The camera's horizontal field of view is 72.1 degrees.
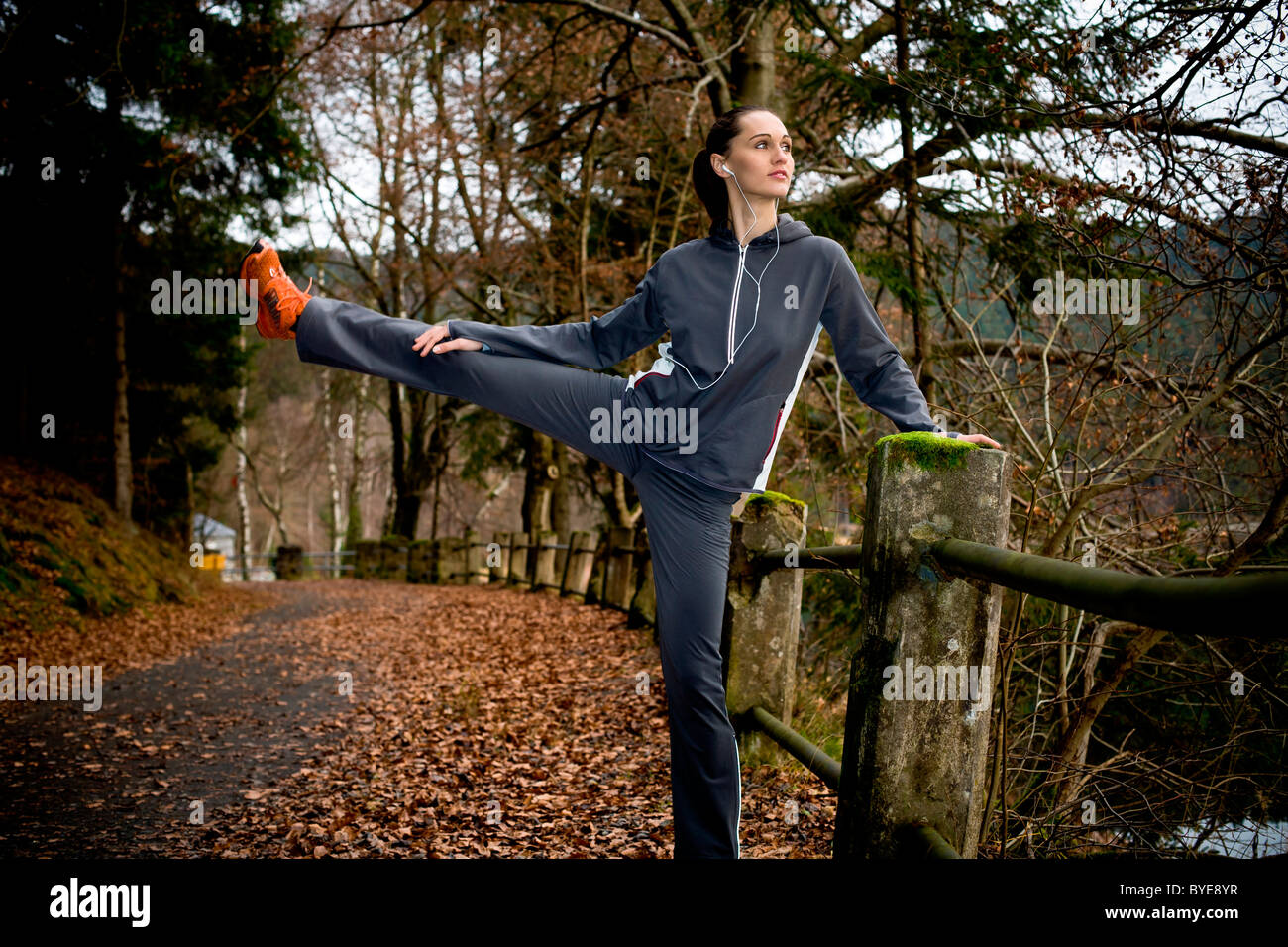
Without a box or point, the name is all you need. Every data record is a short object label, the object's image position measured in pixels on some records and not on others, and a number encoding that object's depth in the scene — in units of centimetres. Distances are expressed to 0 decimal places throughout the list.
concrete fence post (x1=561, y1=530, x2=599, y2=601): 1259
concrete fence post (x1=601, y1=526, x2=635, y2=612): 993
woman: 248
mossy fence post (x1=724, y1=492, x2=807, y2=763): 380
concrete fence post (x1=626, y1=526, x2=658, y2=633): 845
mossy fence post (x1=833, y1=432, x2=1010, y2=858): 190
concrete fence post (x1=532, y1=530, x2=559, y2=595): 1467
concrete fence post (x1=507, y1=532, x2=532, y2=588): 1645
